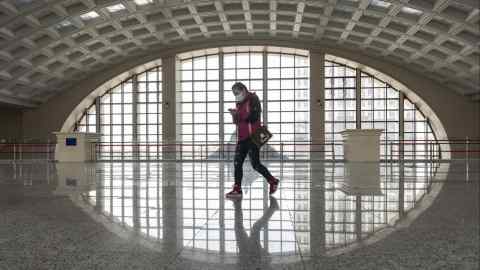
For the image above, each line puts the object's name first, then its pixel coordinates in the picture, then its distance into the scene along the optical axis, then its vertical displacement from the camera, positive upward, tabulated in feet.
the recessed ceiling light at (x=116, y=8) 83.72 +25.24
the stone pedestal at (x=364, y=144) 51.03 -0.84
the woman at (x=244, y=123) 17.79 +0.58
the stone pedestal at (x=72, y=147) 55.83 -1.24
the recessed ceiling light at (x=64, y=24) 82.91 +22.22
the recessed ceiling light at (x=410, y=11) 78.61 +23.19
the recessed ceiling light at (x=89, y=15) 84.06 +23.91
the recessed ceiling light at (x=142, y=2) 83.06 +26.00
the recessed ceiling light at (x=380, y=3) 78.71 +24.48
